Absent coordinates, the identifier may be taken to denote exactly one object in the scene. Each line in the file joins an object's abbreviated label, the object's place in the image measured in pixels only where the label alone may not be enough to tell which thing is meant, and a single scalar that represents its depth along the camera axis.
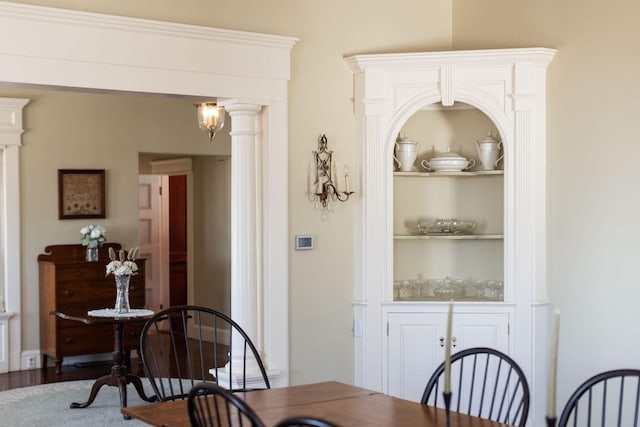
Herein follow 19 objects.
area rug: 5.75
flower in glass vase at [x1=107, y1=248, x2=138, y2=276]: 6.30
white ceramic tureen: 5.10
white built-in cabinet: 4.79
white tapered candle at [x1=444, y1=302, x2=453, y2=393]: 1.69
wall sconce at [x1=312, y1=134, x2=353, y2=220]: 4.86
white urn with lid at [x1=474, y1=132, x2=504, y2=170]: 5.05
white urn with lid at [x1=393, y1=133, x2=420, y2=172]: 5.10
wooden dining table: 2.81
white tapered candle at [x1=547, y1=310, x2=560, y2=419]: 1.30
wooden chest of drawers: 7.43
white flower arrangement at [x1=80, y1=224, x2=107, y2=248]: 7.64
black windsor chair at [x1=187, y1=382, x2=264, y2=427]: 2.19
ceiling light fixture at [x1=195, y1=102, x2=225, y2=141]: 6.09
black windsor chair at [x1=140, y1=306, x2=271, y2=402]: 3.68
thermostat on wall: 4.83
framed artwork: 7.76
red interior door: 9.99
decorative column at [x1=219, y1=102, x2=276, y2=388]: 4.67
